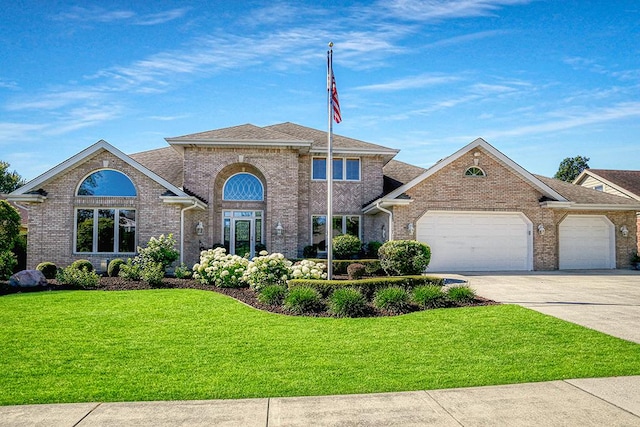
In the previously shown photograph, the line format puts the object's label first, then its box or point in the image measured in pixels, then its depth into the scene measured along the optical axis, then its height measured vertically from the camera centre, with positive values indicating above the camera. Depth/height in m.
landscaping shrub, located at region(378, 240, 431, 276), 14.41 -0.80
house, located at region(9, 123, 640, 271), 16.94 +1.19
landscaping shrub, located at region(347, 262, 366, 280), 13.71 -1.22
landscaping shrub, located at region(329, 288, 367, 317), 9.43 -1.59
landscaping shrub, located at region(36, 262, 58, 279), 14.88 -1.30
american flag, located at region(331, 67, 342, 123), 12.45 +3.86
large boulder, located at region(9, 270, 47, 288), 13.10 -1.47
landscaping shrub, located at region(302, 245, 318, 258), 19.20 -0.84
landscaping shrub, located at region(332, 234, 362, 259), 17.56 -0.55
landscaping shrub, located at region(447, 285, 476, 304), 10.38 -1.49
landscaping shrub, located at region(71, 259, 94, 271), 15.01 -1.15
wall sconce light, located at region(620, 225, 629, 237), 19.69 +0.19
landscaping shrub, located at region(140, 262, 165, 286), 13.41 -1.34
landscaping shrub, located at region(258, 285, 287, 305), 10.51 -1.53
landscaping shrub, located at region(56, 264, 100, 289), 13.15 -1.45
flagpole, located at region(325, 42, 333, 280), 12.22 +3.71
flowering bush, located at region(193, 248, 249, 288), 13.52 -1.19
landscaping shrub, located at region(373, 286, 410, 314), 9.77 -1.55
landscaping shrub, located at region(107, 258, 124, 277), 15.69 -1.31
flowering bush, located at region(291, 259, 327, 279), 12.37 -1.12
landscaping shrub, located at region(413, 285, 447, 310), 10.12 -1.53
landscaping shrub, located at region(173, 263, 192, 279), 15.48 -1.46
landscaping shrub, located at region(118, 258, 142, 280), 14.67 -1.35
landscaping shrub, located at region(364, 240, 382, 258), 17.97 -0.66
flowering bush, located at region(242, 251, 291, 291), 12.31 -1.13
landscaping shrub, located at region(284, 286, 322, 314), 9.69 -1.57
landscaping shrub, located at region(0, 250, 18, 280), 15.03 -1.12
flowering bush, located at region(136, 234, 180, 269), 15.17 -0.69
